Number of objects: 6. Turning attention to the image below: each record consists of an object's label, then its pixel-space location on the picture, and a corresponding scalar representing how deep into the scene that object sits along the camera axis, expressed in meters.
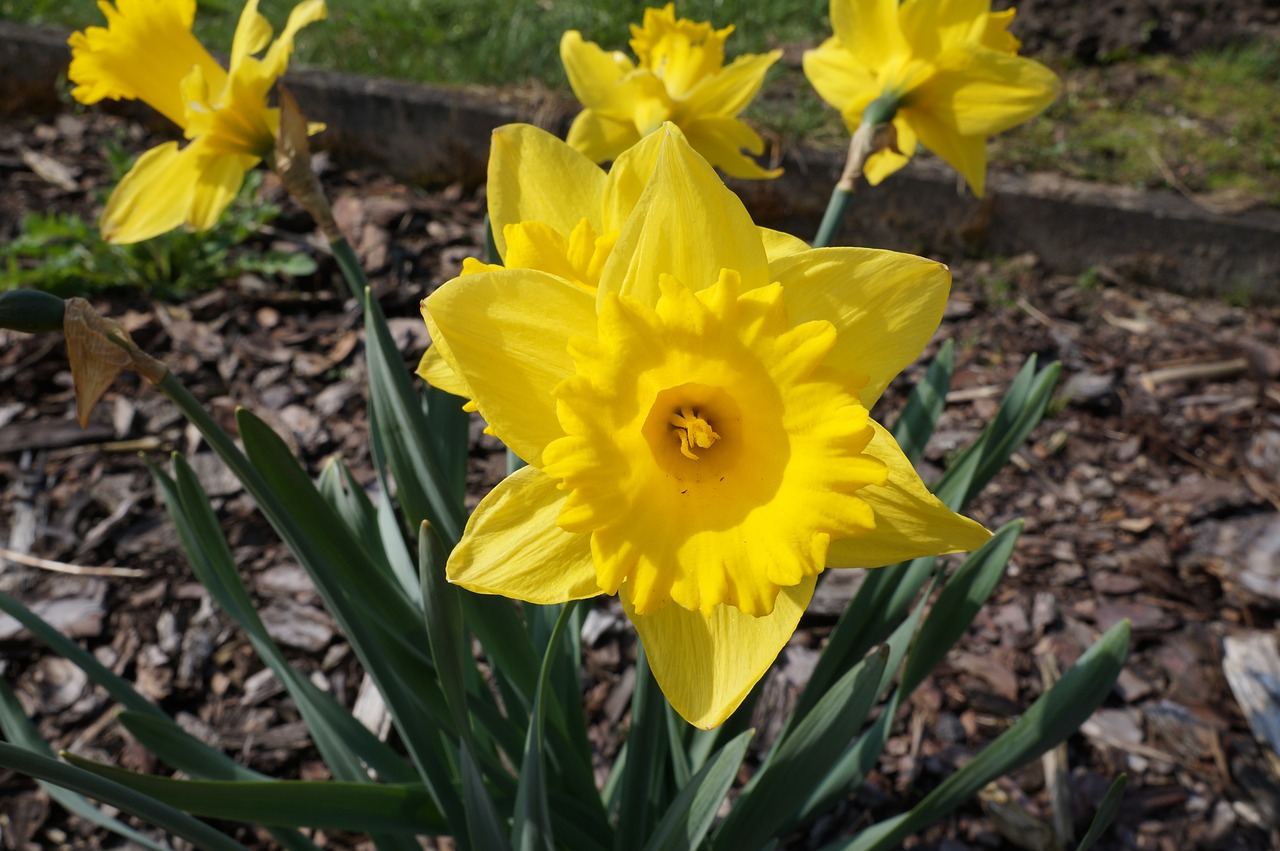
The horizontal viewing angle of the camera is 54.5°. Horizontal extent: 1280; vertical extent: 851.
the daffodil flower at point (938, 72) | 0.37
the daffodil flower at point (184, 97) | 0.37
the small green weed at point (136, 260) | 0.68
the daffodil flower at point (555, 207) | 0.28
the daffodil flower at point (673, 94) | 0.38
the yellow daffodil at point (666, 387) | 0.26
